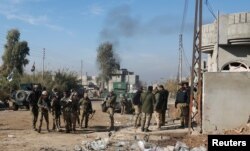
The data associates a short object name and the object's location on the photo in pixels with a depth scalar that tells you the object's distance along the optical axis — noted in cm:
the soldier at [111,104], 2059
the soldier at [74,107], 1998
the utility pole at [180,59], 5500
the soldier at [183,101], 2011
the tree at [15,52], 7888
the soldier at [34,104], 1986
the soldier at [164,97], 2048
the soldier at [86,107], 2189
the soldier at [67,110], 1973
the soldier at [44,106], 1952
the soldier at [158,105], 2028
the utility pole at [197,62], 1786
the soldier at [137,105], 2140
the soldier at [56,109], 1989
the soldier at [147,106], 1929
